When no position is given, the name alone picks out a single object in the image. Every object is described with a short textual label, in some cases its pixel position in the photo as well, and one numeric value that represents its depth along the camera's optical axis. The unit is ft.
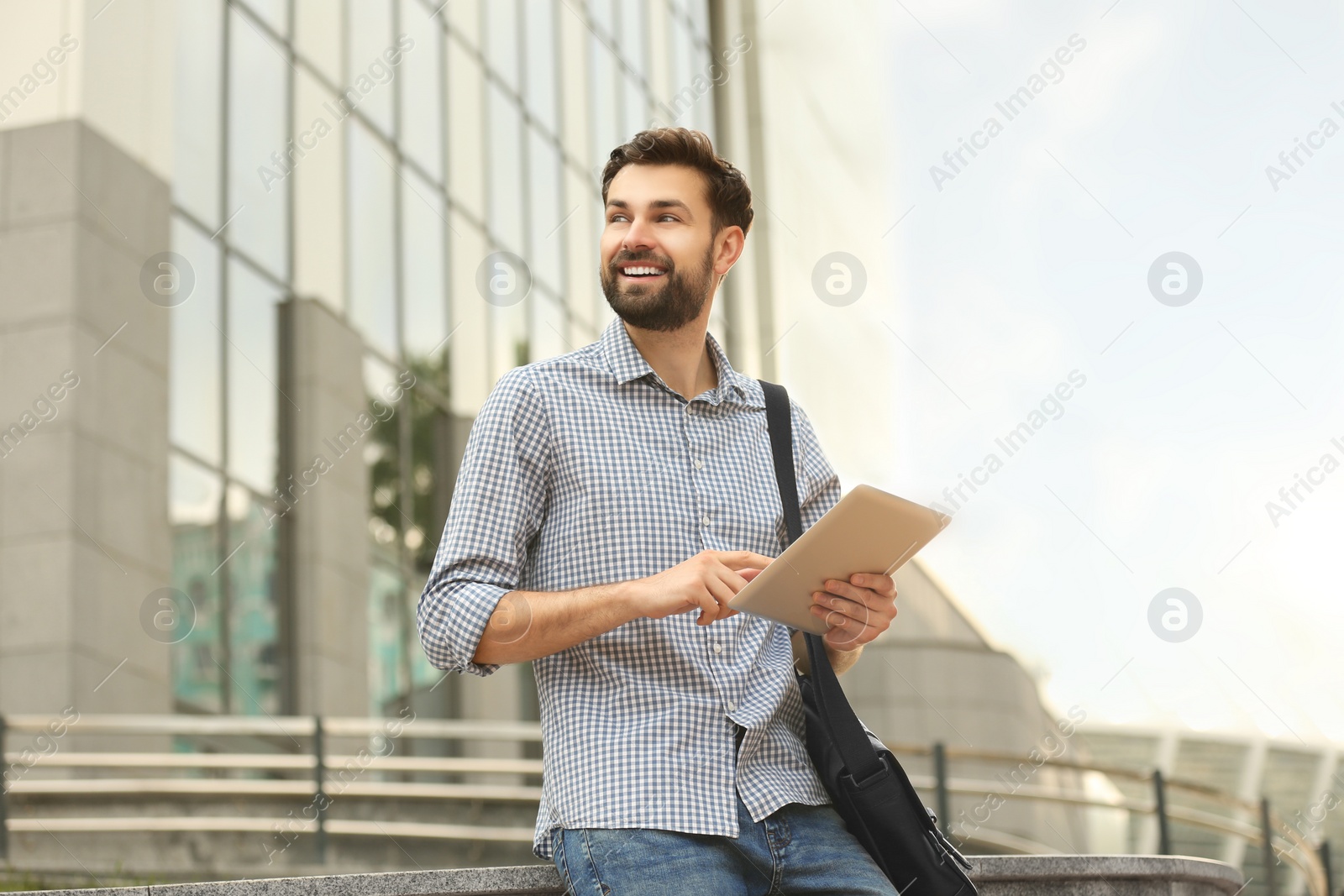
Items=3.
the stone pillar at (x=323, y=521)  45.24
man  8.41
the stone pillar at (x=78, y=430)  35.01
